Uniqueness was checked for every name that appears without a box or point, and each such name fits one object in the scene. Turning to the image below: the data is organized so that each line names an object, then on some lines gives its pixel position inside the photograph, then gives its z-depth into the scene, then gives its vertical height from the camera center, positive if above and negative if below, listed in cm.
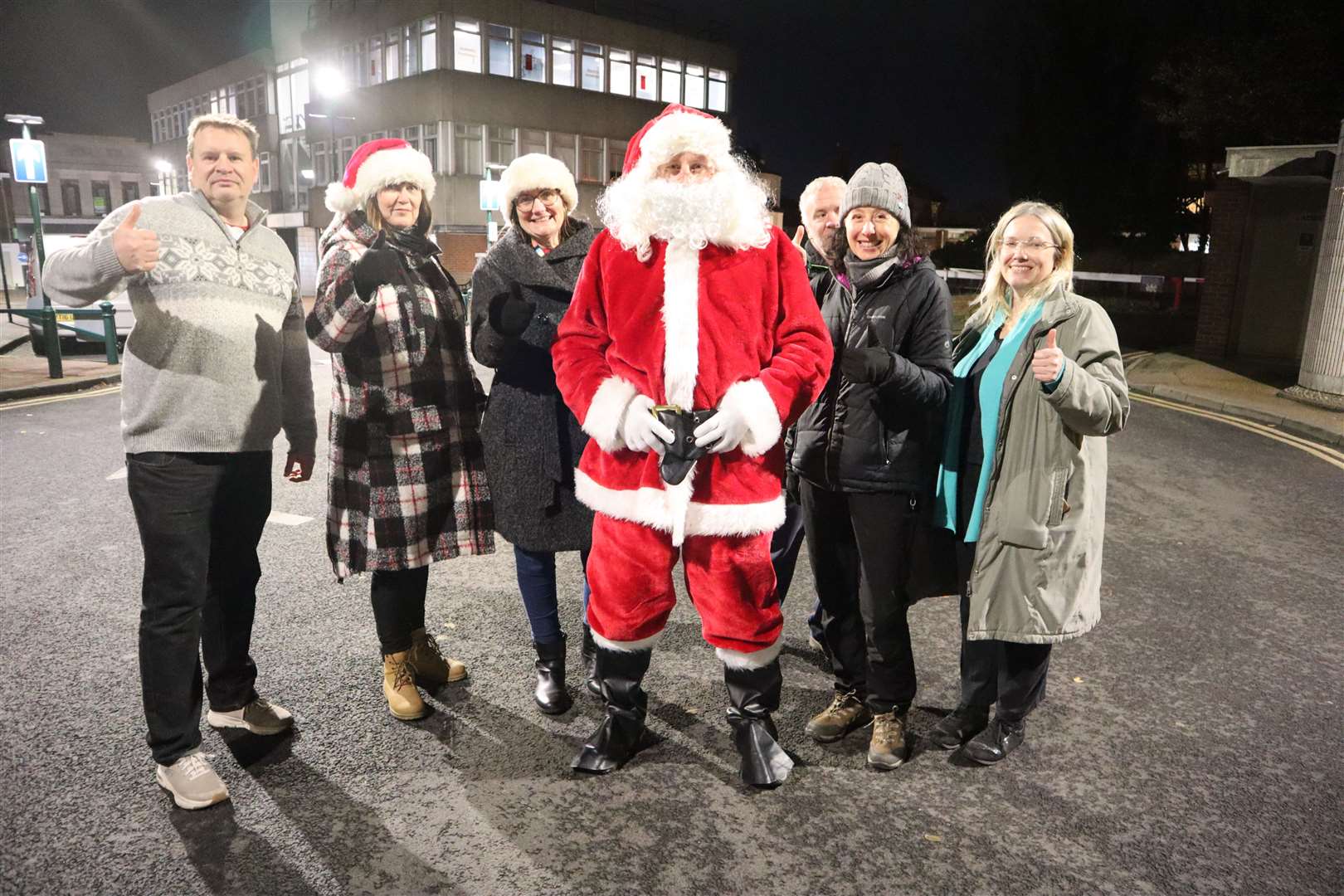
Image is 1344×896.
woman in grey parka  311 -68
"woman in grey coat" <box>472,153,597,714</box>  361 -46
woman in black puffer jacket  329 -57
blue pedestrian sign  1423 +139
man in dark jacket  406 +3
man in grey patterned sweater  294 -43
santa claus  302 -43
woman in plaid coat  344 -54
